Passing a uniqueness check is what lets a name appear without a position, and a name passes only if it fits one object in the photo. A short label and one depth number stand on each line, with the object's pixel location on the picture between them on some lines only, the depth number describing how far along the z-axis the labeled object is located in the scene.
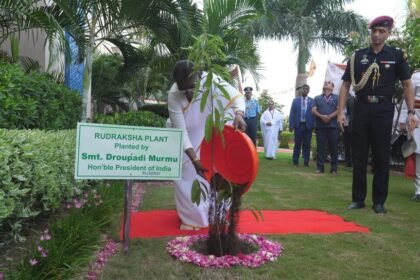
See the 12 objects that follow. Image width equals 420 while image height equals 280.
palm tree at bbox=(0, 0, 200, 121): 5.62
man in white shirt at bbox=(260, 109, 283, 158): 12.43
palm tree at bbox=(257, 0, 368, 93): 22.25
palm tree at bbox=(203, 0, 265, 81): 7.52
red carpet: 4.04
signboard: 3.07
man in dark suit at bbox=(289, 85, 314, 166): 10.21
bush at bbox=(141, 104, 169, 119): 14.01
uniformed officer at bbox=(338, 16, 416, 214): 4.78
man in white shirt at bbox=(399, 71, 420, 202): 5.81
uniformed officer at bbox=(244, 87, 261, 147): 11.28
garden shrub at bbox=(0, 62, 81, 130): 4.34
